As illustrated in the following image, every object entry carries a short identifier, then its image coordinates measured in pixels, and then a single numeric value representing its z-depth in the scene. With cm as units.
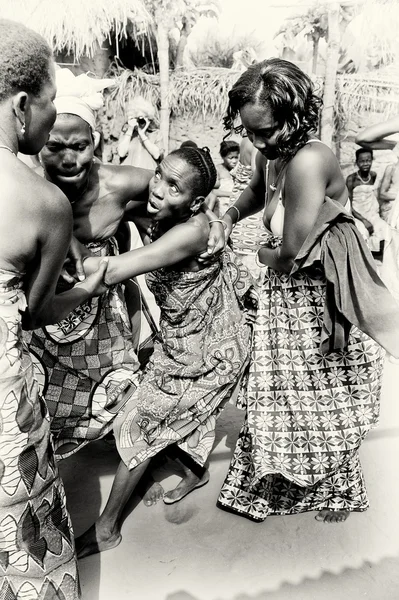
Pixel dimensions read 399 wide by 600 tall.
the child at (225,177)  717
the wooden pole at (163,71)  969
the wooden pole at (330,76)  938
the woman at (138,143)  818
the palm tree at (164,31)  970
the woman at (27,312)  130
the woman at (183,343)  232
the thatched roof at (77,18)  874
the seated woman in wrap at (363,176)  830
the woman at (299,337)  214
